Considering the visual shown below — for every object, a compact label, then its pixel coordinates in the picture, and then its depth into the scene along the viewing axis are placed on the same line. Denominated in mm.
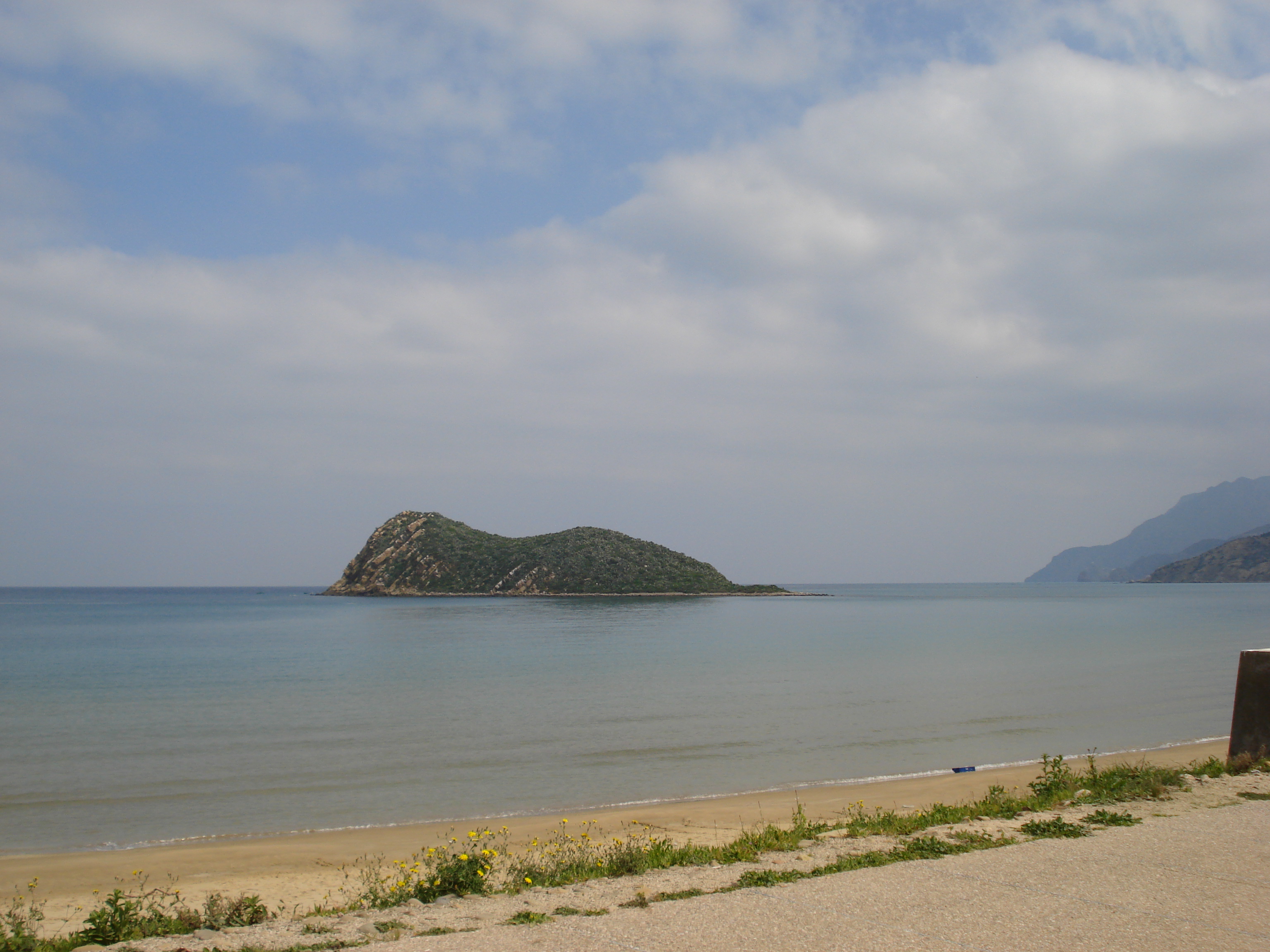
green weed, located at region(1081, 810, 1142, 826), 9586
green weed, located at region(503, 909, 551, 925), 6871
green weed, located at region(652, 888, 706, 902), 7324
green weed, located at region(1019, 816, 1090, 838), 9188
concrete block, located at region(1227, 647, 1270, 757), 13008
